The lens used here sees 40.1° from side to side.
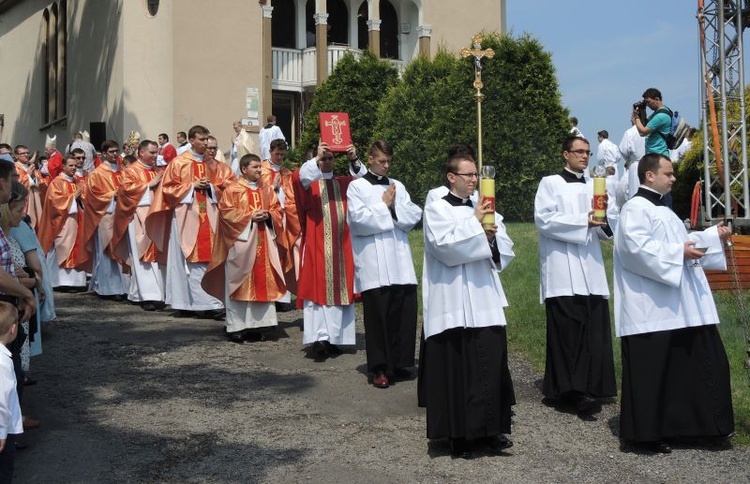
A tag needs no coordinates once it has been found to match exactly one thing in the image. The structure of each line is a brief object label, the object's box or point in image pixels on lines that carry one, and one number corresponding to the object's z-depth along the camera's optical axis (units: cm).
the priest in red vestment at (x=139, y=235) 1337
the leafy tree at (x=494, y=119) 1919
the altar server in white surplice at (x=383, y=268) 867
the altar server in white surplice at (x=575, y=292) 769
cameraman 1178
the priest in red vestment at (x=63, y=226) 1512
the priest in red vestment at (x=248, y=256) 1058
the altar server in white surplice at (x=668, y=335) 667
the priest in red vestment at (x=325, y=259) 961
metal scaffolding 1267
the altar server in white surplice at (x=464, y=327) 661
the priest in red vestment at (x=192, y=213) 1230
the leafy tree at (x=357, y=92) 2348
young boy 506
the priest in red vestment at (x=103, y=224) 1424
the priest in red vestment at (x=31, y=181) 1554
